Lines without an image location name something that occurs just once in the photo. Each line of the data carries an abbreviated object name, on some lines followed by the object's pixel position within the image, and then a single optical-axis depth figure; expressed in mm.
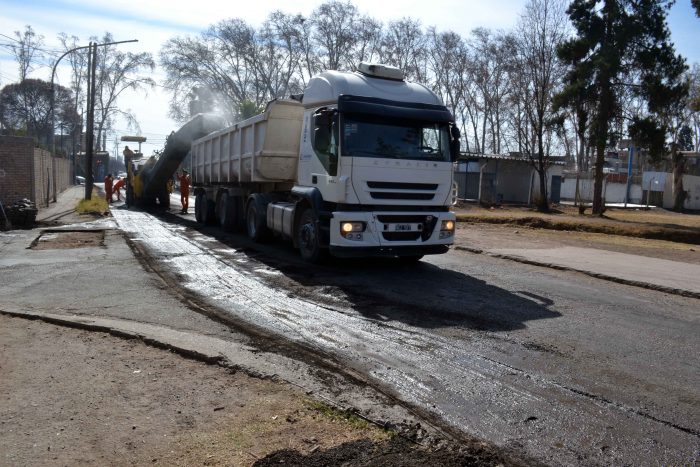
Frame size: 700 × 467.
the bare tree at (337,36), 54719
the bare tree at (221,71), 59406
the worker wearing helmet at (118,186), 35919
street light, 32844
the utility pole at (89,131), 29281
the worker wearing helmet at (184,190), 27047
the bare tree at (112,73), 63431
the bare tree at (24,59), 52719
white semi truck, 10414
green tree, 29797
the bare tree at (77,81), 65125
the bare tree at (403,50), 55781
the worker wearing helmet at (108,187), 33094
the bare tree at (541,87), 35938
